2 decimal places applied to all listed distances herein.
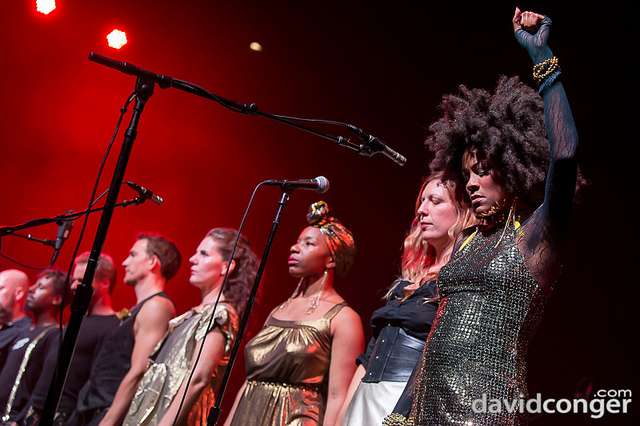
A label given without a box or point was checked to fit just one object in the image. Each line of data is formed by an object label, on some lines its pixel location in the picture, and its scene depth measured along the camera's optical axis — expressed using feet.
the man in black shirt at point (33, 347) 18.66
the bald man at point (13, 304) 21.67
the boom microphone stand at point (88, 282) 5.75
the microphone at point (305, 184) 8.93
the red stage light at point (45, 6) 20.12
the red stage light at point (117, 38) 20.65
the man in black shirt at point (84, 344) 16.25
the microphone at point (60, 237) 11.80
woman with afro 5.79
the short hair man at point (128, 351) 14.48
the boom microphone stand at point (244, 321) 7.93
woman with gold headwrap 11.00
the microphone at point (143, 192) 9.16
